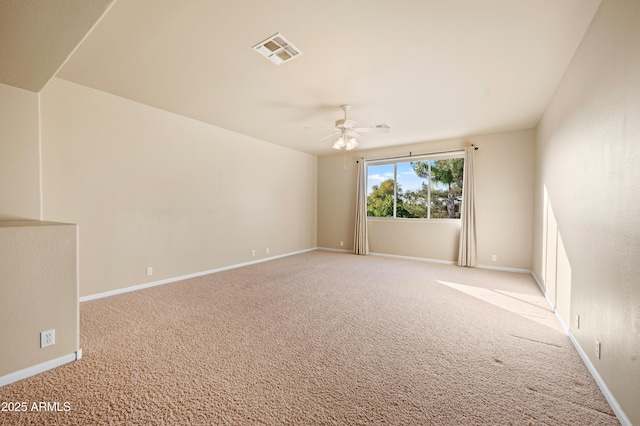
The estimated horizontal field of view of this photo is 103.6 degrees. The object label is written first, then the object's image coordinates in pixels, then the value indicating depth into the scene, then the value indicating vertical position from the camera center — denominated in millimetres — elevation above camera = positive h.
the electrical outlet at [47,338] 1832 -981
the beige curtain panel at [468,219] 5199 -203
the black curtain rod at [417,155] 5375 +1268
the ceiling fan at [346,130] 3795 +1238
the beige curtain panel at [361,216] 6551 -205
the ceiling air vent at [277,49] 2252 +1494
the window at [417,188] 5625 +510
